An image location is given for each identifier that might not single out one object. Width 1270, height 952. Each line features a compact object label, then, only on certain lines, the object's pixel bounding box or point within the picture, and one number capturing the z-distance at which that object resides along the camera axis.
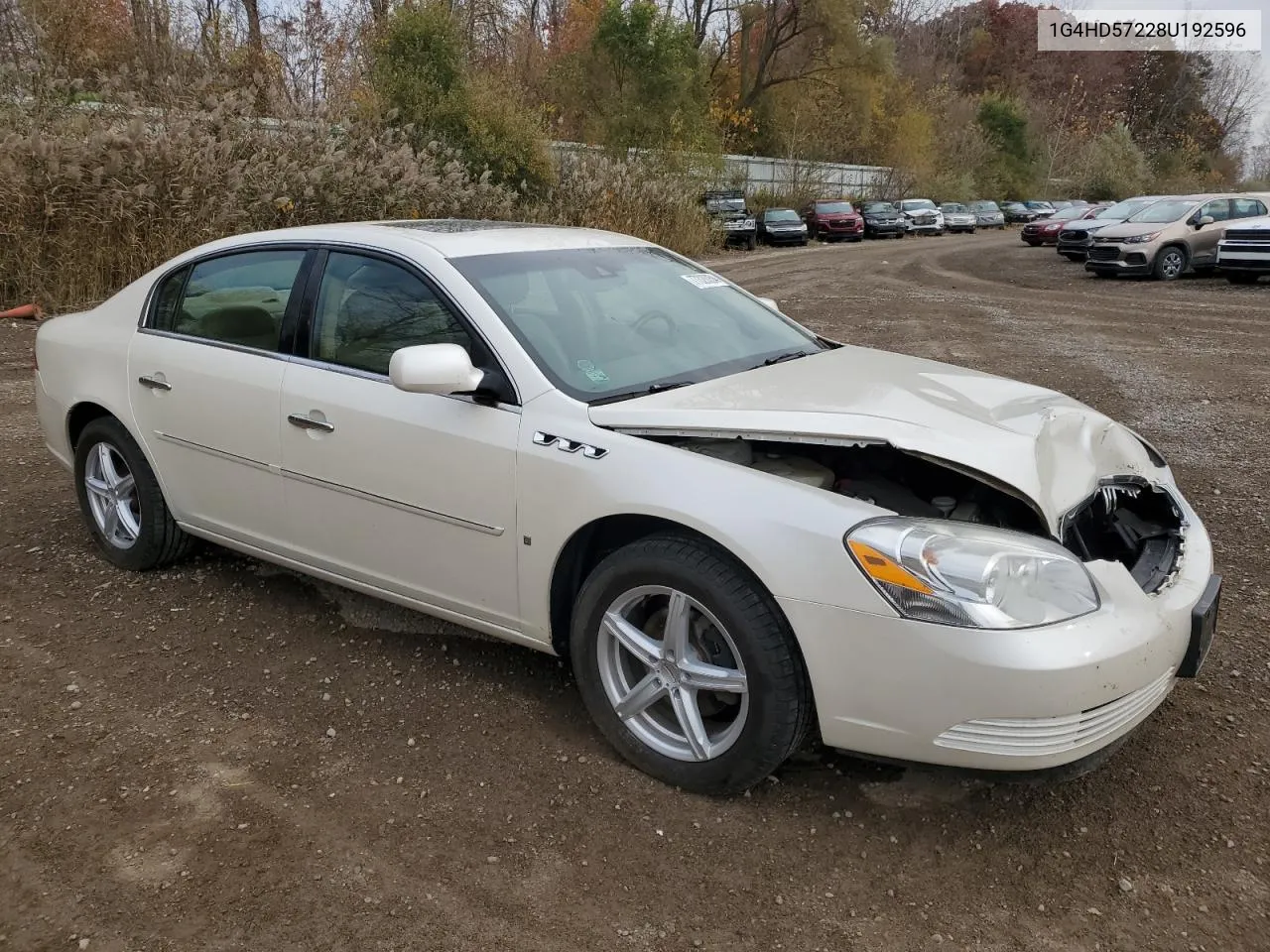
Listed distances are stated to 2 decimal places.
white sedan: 2.40
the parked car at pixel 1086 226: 21.34
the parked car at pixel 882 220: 36.22
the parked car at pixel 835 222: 33.91
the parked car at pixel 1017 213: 47.44
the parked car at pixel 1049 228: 29.66
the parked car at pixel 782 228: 30.88
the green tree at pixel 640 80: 28.91
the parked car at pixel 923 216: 38.78
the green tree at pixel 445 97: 19.92
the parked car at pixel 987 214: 44.25
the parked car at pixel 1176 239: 18.55
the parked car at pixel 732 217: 27.06
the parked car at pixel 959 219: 41.53
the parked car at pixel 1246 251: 16.80
